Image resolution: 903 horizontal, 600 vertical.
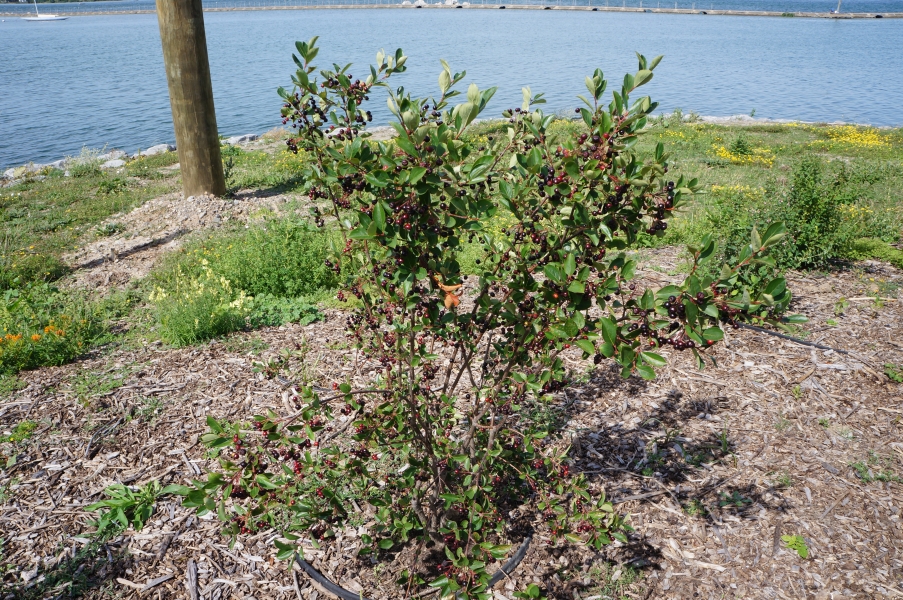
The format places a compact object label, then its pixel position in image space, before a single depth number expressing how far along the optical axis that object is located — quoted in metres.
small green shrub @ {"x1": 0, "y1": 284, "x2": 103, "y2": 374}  4.73
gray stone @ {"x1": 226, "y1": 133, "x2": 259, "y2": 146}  15.97
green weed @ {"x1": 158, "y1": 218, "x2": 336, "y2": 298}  5.91
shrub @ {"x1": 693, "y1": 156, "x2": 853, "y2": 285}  5.60
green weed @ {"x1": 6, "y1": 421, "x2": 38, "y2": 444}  3.79
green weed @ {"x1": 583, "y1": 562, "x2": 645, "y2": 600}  2.82
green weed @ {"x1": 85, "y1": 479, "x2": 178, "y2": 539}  3.19
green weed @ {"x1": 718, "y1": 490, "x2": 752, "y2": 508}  3.27
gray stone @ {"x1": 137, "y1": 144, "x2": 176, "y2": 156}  15.50
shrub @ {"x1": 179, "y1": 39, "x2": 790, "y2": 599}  1.88
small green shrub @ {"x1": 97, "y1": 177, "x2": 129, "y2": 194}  10.93
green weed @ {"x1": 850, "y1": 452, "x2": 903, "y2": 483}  3.38
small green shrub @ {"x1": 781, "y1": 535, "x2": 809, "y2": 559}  2.95
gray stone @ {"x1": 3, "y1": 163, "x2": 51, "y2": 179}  12.84
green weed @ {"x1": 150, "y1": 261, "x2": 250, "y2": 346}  4.96
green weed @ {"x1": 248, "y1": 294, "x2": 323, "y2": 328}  5.29
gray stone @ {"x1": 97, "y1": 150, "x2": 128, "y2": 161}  14.70
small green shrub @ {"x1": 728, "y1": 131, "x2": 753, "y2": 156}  11.77
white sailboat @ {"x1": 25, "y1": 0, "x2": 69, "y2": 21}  85.50
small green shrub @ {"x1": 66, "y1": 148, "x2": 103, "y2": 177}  12.50
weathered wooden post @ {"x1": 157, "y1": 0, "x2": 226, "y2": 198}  7.98
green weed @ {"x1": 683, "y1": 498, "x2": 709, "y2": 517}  3.23
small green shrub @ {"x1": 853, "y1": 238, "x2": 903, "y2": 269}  6.12
